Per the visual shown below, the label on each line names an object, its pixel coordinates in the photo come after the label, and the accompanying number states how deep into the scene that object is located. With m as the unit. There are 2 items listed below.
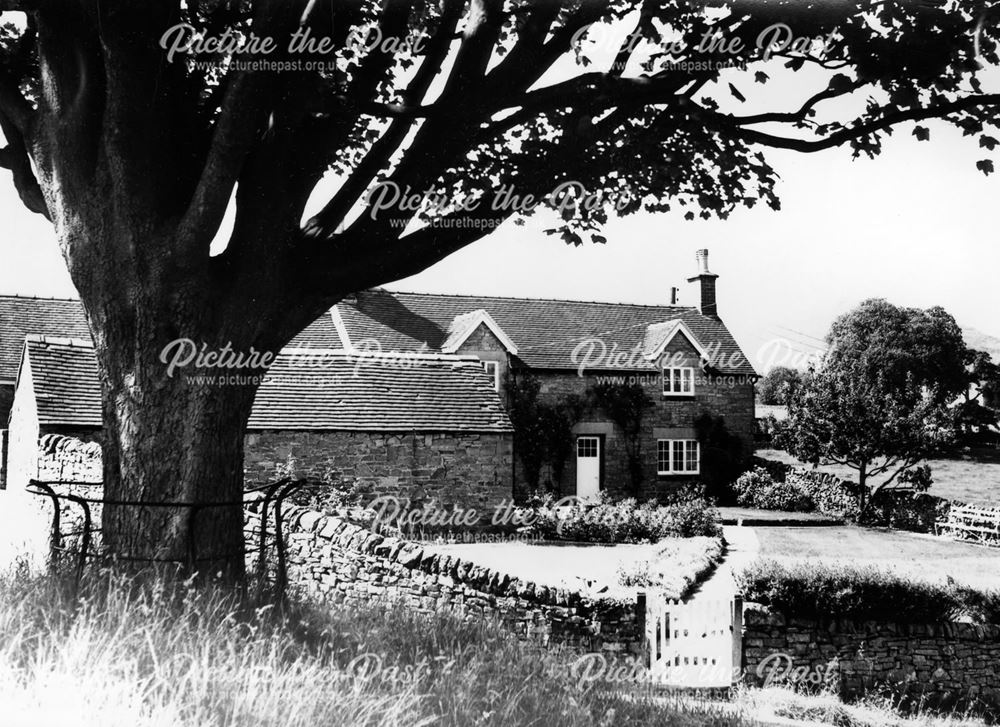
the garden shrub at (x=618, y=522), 24.20
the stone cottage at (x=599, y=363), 32.31
